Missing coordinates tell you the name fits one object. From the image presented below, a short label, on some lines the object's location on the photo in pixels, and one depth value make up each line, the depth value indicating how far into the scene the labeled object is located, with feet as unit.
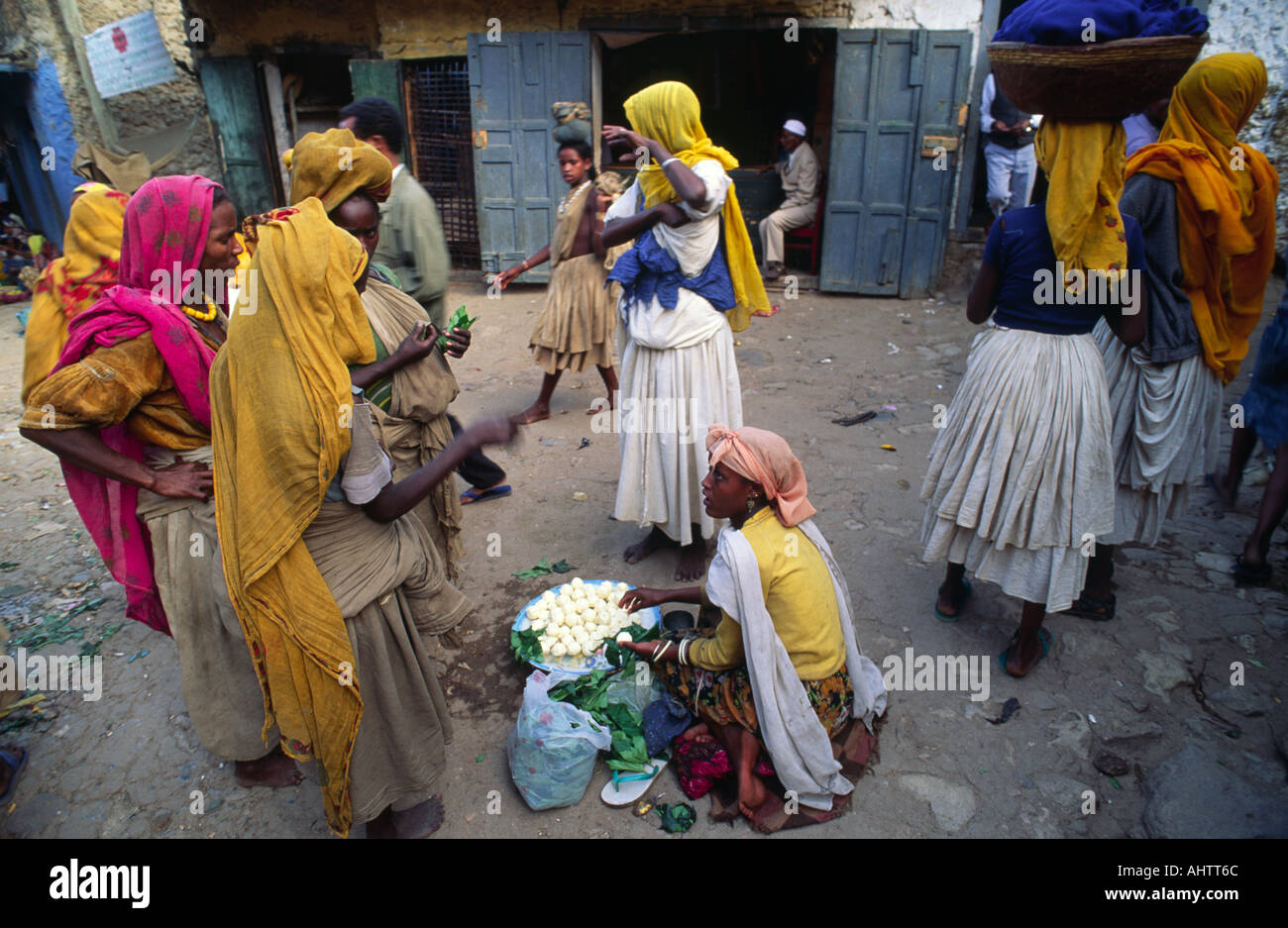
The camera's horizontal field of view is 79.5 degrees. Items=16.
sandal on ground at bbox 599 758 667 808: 8.80
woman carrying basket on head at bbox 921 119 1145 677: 8.80
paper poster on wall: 35.42
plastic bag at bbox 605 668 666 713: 9.66
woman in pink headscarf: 7.13
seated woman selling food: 8.10
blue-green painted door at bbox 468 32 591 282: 28.17
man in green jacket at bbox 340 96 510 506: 13.02
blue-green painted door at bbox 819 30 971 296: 26.05
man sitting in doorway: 30.27
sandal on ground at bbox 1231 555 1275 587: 12.20
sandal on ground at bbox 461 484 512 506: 15.81
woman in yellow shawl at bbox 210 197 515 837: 5.98
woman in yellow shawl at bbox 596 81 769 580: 11.50
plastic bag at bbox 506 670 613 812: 8.66
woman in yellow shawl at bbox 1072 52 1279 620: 10.38
